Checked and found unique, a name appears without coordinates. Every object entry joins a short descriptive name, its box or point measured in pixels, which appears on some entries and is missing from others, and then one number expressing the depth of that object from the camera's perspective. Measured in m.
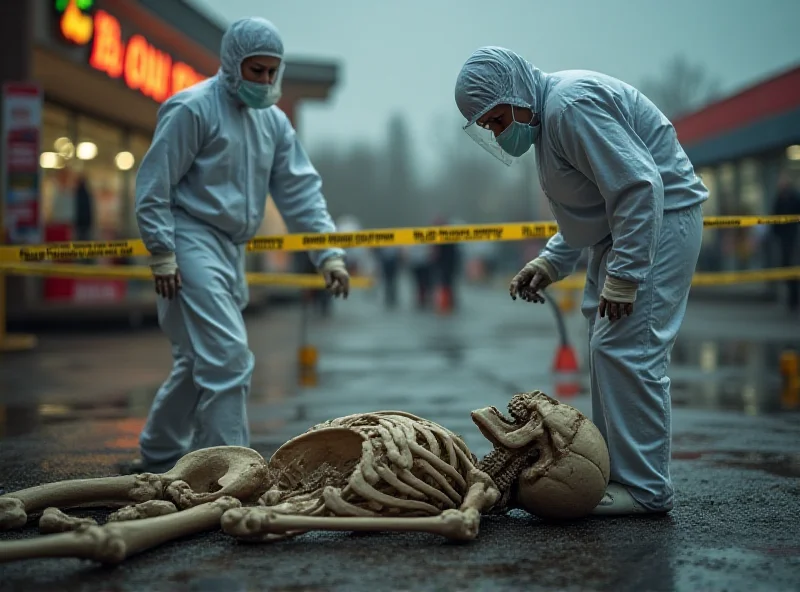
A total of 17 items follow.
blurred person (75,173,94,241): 18.09
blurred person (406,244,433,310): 25.34
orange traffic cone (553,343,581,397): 9.20
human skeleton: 3.70
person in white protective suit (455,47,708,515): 4.12
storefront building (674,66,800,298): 25.20
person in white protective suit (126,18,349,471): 5.17
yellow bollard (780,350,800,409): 8.77
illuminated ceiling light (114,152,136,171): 22.42
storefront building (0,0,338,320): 15.73
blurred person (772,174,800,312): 18.73
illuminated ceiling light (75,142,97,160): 20.30
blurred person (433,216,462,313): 23.73
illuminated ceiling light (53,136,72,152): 19.20
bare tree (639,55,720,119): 82.06
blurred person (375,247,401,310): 27.06
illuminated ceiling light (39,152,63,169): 18.80
